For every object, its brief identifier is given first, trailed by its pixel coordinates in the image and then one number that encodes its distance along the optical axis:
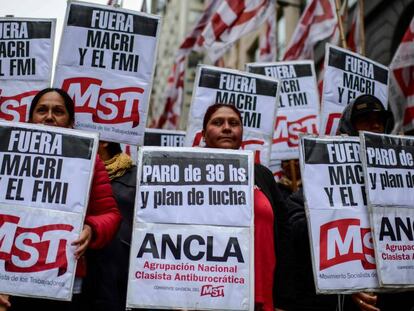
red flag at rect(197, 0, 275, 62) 7.95
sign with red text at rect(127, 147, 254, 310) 2.71
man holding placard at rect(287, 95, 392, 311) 3.09
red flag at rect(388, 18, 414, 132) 5.95
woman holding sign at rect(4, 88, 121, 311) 2.66
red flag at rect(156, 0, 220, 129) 9.43
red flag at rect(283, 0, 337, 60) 7.64
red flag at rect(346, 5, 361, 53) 7.09
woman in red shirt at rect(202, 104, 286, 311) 2.91
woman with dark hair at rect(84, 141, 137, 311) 2.89
